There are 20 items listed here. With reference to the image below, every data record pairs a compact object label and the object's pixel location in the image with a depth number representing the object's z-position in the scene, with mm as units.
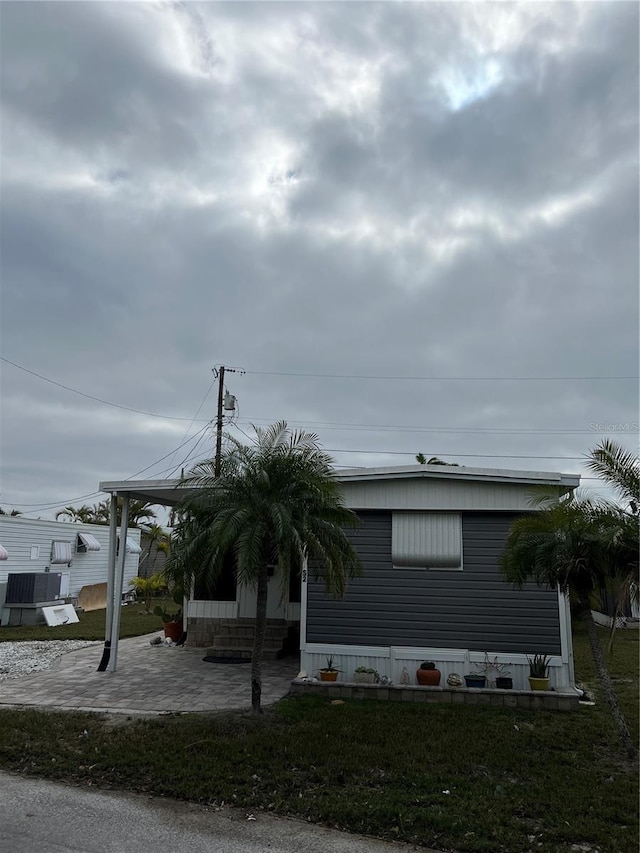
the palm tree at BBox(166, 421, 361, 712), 6930
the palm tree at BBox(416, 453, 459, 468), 22180
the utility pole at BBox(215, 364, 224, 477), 21297
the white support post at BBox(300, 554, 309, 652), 9242
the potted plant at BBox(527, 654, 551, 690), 8305
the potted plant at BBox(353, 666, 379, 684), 8790
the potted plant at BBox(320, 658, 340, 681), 8656
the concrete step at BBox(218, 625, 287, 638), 12102
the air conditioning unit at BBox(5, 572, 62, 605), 16938
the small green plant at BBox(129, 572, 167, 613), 18822
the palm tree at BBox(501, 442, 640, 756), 6055
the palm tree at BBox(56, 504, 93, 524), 35625
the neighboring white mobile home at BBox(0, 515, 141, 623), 17719
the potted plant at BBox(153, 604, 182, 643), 13094
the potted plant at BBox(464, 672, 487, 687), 8477
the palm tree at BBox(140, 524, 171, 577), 26744
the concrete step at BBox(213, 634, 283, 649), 11812
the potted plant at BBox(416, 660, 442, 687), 8570
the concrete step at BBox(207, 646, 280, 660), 11492
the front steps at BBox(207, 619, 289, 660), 11531
